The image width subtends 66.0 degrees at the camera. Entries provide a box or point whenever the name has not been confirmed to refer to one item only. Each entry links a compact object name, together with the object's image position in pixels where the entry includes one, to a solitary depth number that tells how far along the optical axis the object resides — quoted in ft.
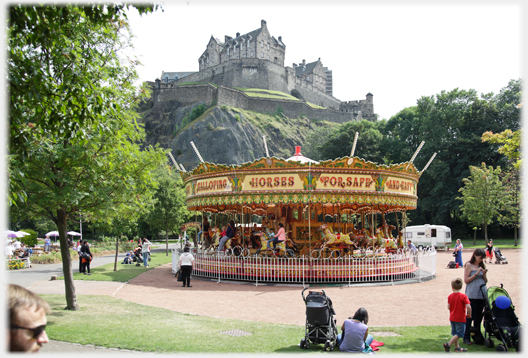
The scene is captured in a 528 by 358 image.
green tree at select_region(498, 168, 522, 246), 124.26
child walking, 23.27
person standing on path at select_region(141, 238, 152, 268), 76.43
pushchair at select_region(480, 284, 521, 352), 22.50
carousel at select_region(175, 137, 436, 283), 50.69
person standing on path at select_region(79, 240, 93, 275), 61.31
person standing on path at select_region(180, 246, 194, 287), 49.08
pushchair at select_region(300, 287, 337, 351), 23.49
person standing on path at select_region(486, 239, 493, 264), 79.87
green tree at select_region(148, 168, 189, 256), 109.29
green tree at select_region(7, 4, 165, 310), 21.34
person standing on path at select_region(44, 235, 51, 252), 106.05
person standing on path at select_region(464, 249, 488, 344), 24.79
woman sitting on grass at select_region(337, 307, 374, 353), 22.18
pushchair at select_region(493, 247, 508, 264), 74.95
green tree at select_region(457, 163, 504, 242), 126.52
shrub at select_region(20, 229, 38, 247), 116.99
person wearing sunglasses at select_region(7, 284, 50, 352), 8.39
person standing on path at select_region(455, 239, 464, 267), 69.98
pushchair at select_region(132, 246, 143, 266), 82.29
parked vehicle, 123.03
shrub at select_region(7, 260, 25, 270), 73.97
